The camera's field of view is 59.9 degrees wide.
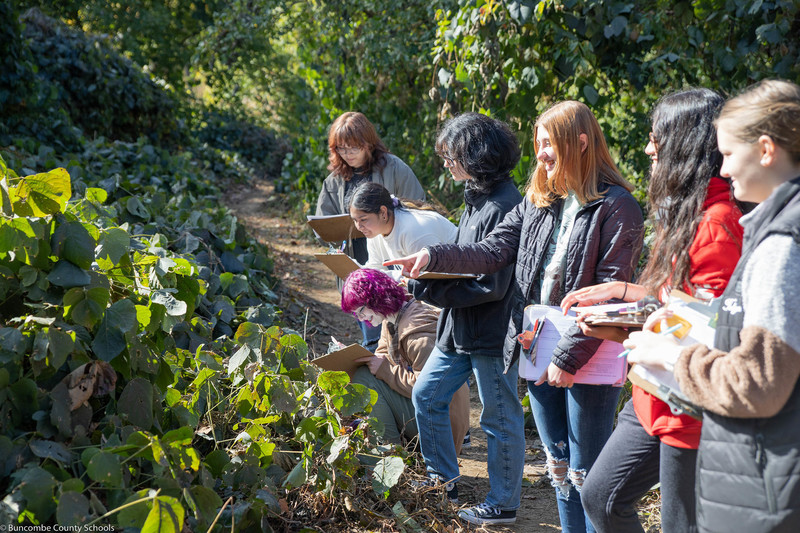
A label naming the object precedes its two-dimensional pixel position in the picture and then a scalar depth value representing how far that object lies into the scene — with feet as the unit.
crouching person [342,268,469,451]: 10.32
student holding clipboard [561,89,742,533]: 5.40
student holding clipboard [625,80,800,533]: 4.23
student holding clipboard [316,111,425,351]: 13.32
